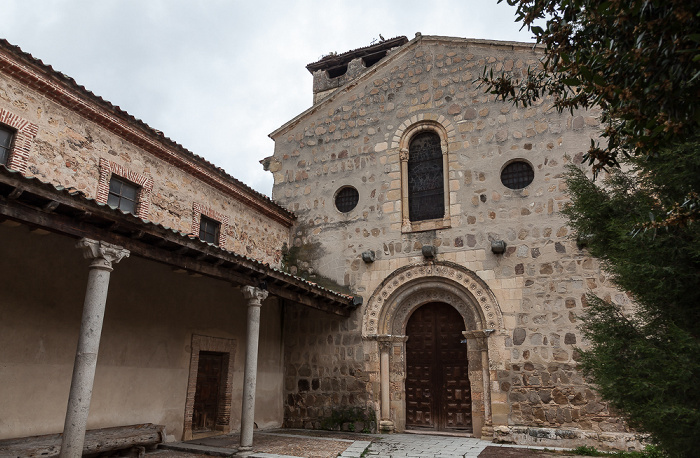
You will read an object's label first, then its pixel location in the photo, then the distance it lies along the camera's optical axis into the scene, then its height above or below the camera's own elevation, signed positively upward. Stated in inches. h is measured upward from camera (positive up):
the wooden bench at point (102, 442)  236.4 -35.4
